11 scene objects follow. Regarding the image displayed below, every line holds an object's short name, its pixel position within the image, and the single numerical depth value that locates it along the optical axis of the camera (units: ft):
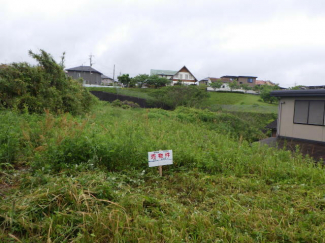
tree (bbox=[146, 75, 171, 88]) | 122.05
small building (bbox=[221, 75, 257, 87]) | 177.75
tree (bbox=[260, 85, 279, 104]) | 103.30
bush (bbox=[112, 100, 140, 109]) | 71.08
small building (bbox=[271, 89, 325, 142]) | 29.17
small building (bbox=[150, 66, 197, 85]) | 155.94
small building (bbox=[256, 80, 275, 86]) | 197.36
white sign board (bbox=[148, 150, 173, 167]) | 11.54
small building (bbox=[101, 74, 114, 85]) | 191.40
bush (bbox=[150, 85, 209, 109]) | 80.48
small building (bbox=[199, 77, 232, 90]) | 177.16
